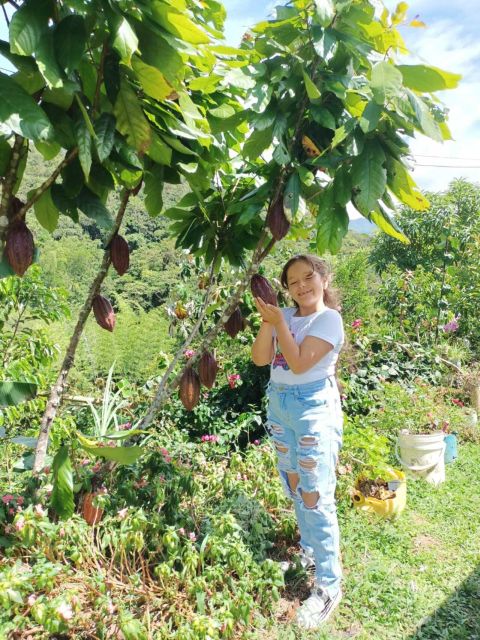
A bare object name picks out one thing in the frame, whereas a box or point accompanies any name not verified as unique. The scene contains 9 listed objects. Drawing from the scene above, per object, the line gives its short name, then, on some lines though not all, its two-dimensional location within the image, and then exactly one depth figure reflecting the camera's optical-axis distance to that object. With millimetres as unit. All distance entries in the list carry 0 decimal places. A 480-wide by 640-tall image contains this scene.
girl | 1666
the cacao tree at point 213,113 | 877
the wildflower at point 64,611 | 1364
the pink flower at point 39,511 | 1555
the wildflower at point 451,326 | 5644
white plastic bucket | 3219
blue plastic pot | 3699
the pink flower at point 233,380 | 3704
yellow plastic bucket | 2553
